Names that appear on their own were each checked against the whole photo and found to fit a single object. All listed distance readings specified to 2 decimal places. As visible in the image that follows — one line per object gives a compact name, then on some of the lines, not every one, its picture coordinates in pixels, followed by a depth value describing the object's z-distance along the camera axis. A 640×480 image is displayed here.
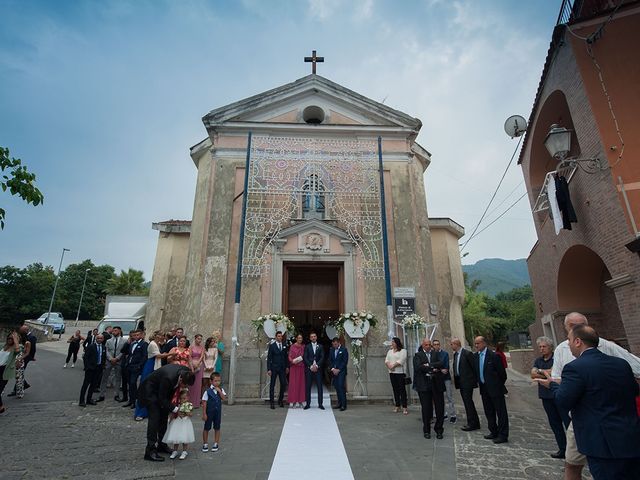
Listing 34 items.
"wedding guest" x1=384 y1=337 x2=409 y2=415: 8.51
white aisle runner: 4.91
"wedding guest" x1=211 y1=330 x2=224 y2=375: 9.46
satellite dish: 11.59
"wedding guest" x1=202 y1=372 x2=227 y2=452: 5.75
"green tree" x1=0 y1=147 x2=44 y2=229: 5.83
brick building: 7.68
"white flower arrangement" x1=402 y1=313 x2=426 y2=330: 10.37
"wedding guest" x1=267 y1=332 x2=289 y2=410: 9.20
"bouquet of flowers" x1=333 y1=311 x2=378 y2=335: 10.37
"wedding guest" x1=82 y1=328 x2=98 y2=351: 12.58
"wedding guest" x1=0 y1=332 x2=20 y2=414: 8.11
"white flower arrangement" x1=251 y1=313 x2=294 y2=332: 10.19
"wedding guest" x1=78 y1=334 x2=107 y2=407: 8.48
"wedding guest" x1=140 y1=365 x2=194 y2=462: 5.39
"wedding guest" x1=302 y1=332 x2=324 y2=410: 9.02
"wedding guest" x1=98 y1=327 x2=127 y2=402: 9.62
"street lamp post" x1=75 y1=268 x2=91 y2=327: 46.86
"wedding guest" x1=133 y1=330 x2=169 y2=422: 7.67
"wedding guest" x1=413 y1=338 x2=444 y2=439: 6.57
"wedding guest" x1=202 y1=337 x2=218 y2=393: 8.93
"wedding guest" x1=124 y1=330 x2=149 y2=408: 8.62
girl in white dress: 5.34
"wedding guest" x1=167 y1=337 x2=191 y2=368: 6.10
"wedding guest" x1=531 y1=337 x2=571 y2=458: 5.38
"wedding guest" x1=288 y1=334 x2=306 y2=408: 9.13
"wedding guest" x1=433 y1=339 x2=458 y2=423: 7.64
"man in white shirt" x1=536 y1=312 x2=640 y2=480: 4.05
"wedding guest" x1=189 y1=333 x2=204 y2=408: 8.64
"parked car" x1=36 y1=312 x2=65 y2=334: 33.58
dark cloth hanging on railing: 8.91
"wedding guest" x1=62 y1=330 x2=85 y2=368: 14.06
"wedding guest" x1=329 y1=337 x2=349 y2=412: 8.98
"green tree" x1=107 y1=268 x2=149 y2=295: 43.97
